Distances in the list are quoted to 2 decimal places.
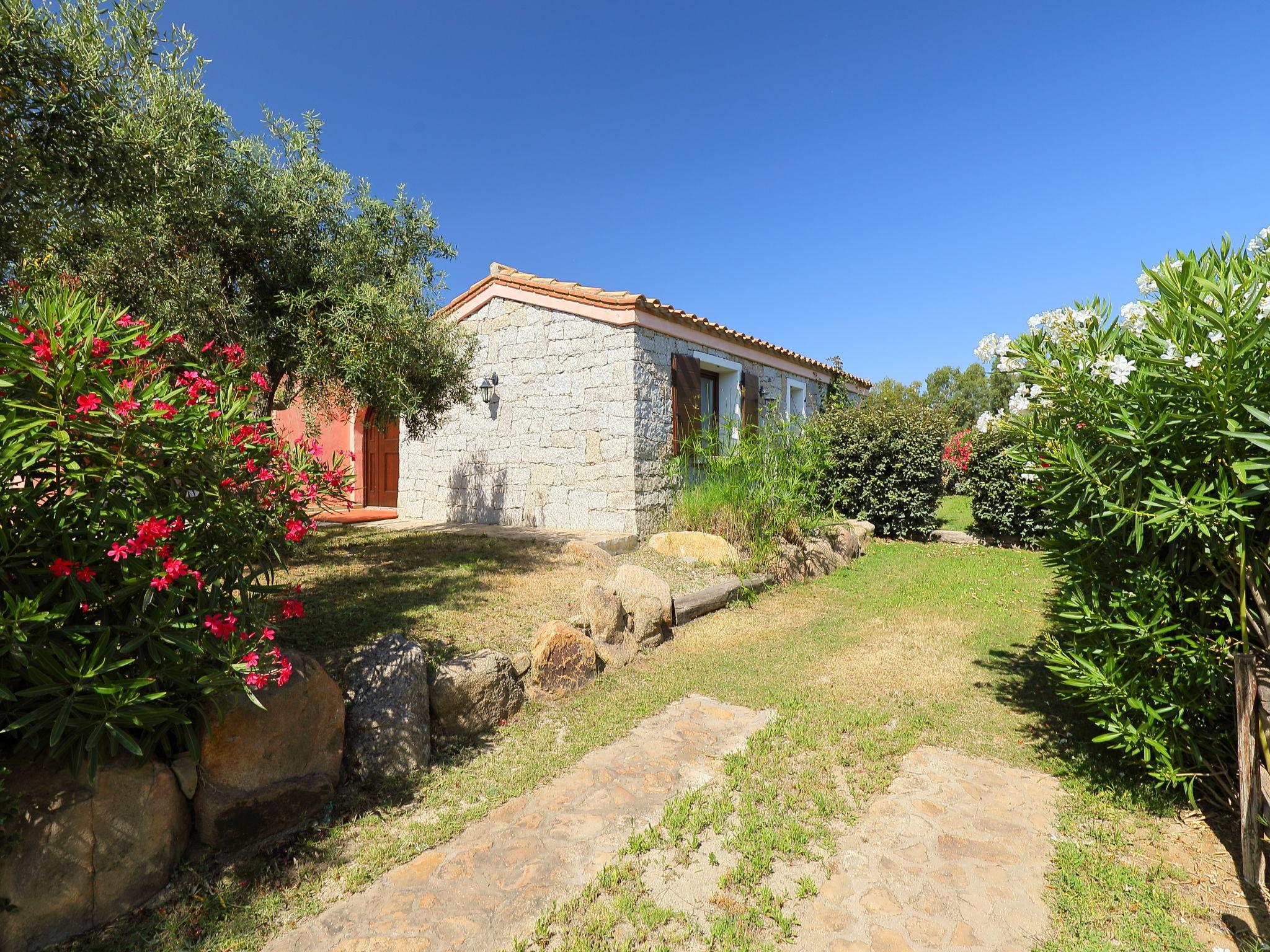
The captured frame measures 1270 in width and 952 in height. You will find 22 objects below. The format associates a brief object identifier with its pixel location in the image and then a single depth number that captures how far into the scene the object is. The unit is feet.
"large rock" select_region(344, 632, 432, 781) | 10.85
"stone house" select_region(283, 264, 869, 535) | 28.37
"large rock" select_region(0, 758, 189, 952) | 7.03
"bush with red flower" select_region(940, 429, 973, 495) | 35.50
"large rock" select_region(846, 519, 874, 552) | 32.79
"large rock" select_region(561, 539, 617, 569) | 24.11
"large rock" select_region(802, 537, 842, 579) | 27.48
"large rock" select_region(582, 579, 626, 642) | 16.75
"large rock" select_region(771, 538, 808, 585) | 25.55
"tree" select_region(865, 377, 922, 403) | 38.65
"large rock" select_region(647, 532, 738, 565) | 24.76
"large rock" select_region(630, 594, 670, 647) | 18.02
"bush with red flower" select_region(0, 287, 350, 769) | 6.93
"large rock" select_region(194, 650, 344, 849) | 8.71
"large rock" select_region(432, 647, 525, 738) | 12.32
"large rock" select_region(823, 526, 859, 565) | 30.25
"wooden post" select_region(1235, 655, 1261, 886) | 7.72
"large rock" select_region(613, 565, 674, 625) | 18.69
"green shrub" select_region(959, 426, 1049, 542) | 32.27
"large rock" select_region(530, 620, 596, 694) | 14.48
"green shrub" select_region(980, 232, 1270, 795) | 8.02
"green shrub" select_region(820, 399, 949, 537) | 35.70
